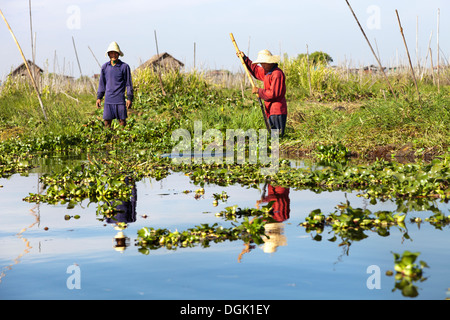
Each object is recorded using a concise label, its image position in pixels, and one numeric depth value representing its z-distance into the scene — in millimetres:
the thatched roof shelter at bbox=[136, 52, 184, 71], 35062
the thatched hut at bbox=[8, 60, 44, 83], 21766
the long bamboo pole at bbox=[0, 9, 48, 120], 15477
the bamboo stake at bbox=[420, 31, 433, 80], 19309
